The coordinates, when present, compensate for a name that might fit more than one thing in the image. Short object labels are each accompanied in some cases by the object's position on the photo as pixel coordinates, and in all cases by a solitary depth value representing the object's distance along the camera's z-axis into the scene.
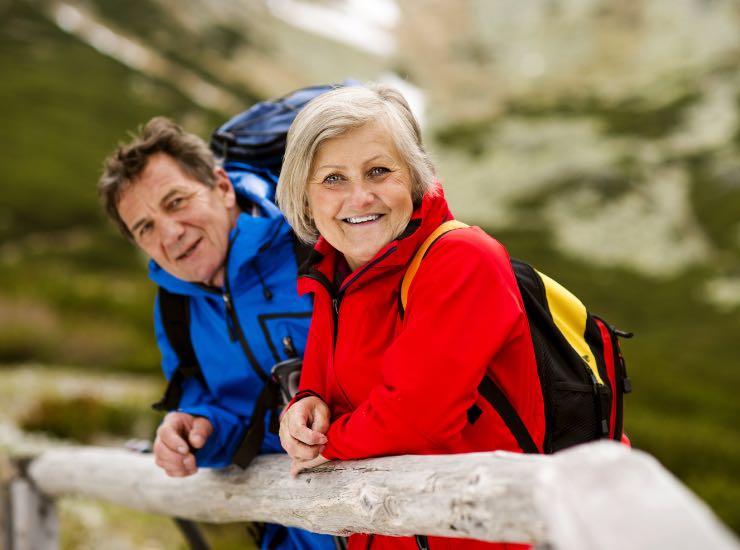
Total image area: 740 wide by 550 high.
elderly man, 3.01
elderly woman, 1.92
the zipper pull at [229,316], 3.04
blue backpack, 3.35
